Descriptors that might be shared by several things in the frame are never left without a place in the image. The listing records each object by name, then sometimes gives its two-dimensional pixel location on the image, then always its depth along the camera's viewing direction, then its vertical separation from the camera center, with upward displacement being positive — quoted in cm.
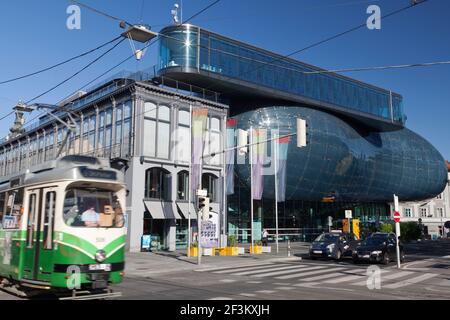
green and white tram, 1018 -20
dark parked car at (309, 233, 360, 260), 2733 -161
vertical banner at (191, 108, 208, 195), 3338 +635
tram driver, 1052 +11
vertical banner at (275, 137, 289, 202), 4206 +498
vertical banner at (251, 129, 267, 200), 3597 +478
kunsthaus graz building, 3509 +870
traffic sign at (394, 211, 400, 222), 2182 +24
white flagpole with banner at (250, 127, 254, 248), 3453 +533
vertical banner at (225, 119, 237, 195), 4041 +548
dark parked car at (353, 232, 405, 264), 2398 -160
